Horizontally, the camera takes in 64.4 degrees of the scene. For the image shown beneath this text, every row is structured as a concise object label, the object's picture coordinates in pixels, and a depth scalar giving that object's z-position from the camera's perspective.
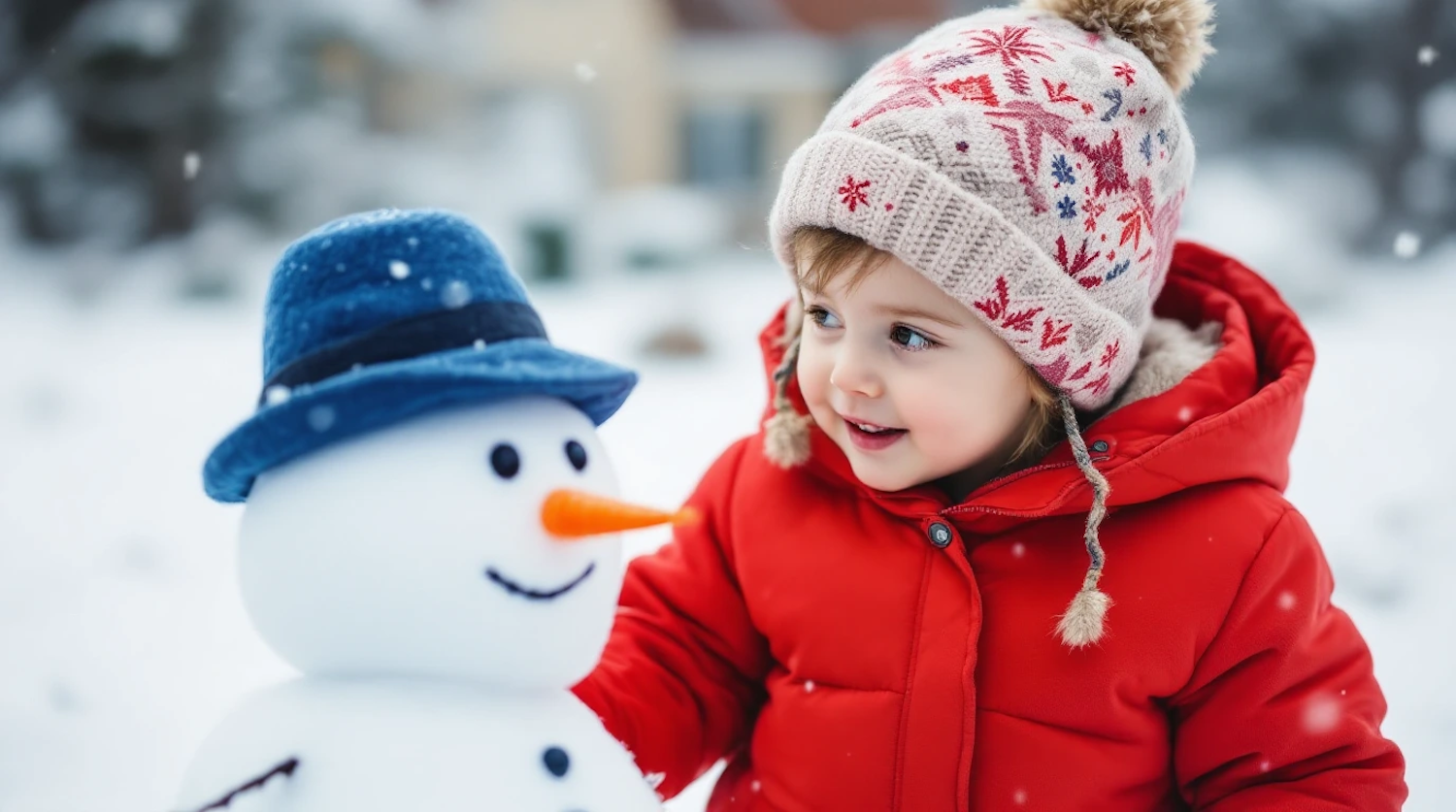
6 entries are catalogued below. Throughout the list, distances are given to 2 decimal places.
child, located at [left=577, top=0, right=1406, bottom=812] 1.08
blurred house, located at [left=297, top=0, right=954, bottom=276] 5.86
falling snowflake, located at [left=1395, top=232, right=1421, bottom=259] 4.51
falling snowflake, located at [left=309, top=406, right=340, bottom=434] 0.79
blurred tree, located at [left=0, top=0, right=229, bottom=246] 5.01
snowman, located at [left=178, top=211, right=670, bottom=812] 0.79
